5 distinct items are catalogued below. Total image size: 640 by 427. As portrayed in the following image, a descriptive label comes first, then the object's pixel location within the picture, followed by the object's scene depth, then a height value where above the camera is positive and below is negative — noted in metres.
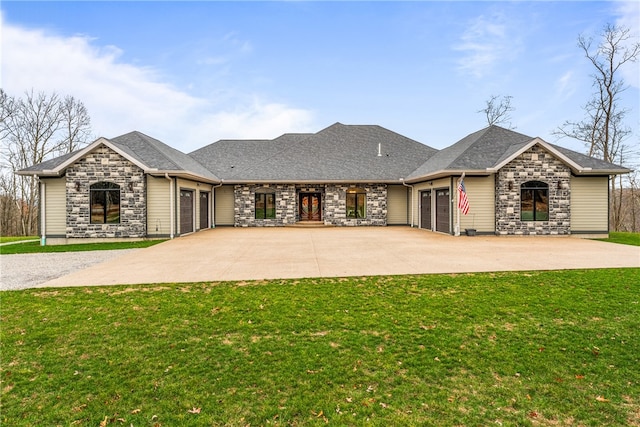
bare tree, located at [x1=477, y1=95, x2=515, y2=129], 30.14 +9.31
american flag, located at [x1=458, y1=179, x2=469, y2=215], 14.98 +0.41
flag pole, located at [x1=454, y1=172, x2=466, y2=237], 15.84 -0.34
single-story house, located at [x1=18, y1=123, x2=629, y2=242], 15.09 +1.07
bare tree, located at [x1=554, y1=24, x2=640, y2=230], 22.34 +7.84
